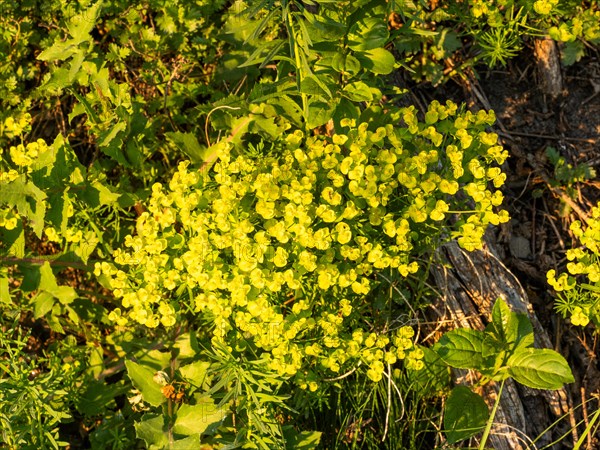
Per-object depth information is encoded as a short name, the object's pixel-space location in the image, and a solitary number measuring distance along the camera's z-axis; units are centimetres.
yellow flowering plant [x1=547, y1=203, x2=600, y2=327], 266
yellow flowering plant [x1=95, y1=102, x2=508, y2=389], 243
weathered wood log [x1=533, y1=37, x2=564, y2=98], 394
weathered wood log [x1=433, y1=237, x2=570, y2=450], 336
